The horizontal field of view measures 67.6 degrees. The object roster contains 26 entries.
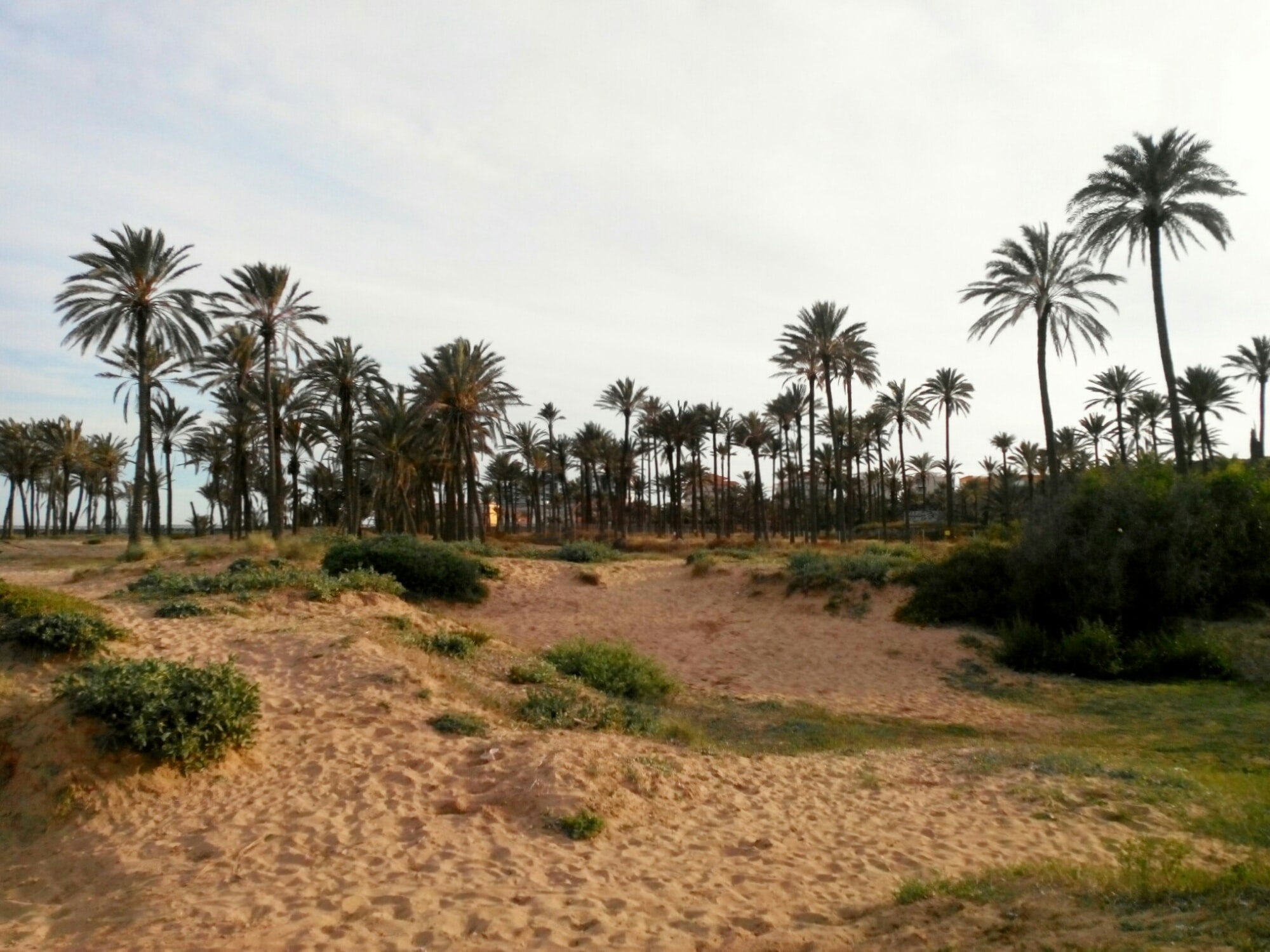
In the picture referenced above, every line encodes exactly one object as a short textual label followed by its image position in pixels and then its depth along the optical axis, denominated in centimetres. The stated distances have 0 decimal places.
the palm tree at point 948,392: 5619
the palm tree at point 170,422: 4791
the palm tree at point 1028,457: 6638
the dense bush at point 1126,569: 2102
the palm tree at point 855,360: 4653
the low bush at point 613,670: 1452
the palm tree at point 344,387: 4059
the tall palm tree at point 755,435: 6366
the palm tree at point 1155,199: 2908
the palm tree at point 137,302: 3238
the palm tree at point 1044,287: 3356
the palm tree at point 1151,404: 5341
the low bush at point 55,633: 1048
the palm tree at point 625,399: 5800
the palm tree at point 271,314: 3516
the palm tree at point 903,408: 5784
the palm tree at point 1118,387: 5366
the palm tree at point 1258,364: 5103
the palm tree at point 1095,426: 6469
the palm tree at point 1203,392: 4938
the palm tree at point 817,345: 4634
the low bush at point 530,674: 1341
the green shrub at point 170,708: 825
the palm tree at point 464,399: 4091
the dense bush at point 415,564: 2377
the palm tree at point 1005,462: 6738
